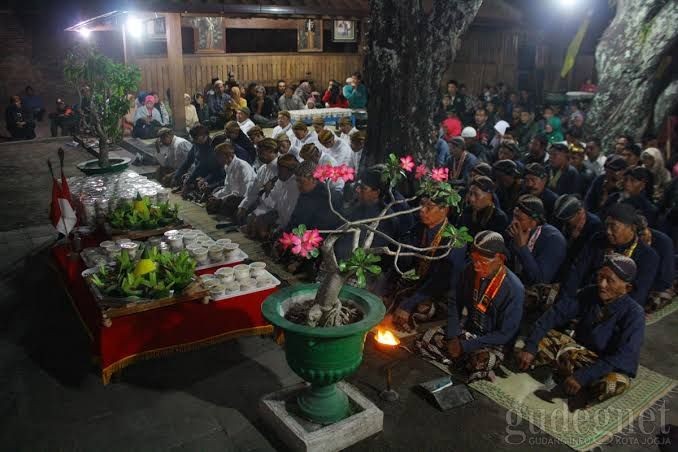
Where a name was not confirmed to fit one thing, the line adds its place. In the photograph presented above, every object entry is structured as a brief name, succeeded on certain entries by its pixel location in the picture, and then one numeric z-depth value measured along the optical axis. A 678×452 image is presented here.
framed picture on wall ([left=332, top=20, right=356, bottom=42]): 20.36
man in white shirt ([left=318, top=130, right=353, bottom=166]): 10.95
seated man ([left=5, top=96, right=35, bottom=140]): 17.22
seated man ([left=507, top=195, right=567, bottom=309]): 6.02
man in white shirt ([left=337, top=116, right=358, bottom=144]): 12.58
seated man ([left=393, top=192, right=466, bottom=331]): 5.93
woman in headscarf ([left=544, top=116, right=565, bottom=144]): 12.35
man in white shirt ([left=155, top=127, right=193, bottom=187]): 12.41
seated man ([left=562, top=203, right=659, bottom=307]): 5.63
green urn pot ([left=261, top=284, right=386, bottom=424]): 3.91
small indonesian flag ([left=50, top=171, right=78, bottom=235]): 6.33
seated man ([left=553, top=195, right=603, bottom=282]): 6.39
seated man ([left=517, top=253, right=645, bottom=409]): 4.67
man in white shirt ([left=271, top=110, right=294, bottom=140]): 12.74
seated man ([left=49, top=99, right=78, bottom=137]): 17.69
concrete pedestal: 4.16
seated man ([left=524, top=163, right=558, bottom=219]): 7.23
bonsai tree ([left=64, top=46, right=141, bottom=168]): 9.78
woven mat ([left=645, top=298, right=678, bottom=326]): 6.40
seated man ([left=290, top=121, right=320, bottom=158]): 11.23
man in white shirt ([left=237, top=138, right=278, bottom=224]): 9.45
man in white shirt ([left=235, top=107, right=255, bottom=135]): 13.45
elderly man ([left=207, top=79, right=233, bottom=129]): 17.14
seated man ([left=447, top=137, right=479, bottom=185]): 9.65
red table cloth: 5.10
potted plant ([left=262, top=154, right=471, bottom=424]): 3.94
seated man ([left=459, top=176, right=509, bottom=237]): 6.51
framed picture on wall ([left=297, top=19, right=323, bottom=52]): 21.16
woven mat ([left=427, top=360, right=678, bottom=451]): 4.45
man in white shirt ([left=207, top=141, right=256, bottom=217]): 10.18
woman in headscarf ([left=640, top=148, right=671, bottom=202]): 8.44
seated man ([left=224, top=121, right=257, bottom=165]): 11.17
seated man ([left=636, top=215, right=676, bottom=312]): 6.31
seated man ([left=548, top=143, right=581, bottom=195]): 8.55
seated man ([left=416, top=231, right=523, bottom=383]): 5.02
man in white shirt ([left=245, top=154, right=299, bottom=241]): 8.50
